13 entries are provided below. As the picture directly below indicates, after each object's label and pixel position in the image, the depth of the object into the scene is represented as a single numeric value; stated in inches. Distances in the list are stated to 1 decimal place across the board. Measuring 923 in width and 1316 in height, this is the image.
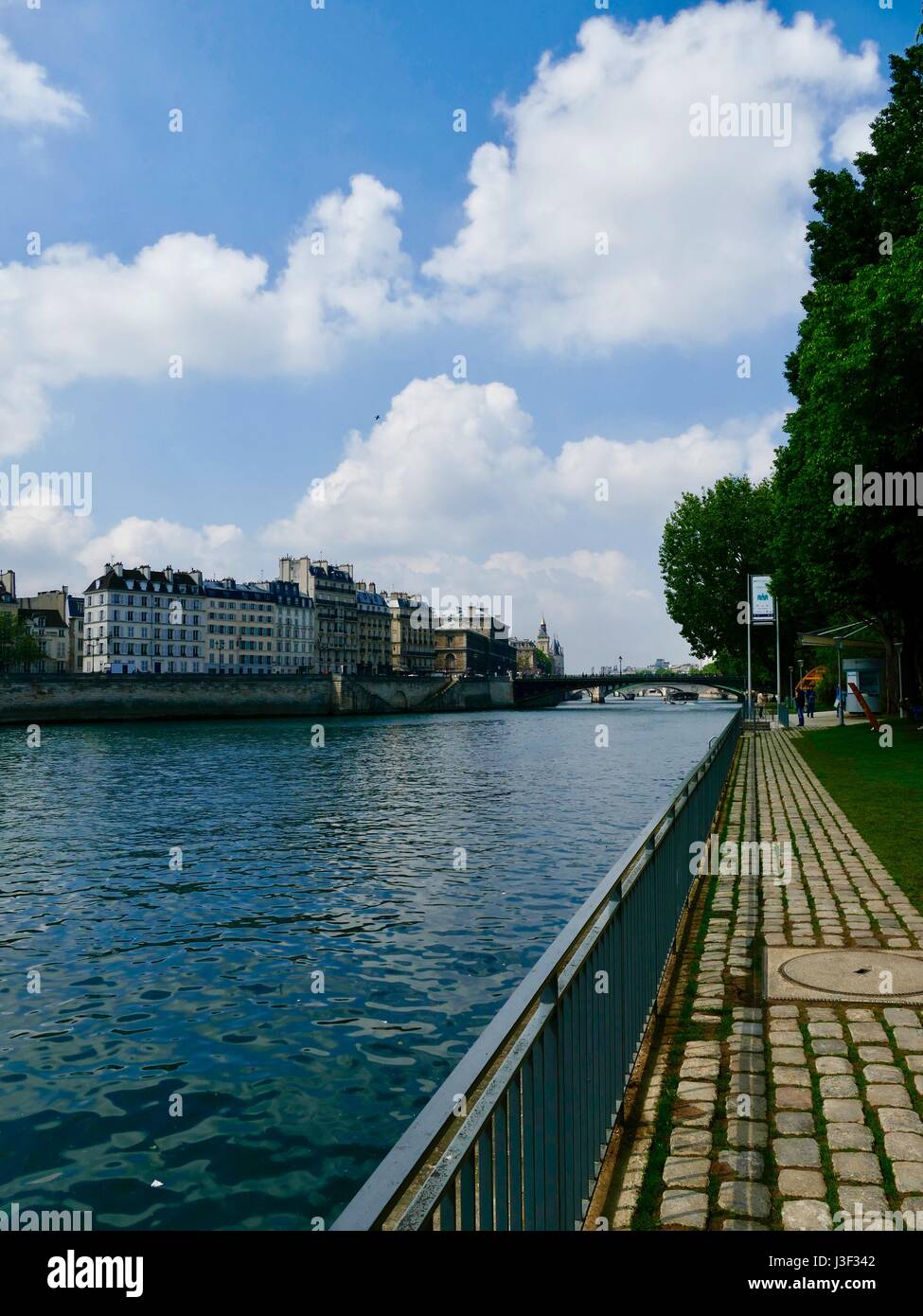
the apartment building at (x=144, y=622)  4955.7
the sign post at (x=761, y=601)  1627.7
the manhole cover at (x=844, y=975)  280.2
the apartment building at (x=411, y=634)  7145.7
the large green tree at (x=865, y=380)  821.9
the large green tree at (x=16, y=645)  4252.0
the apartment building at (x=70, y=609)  5413.4
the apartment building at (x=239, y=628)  5383.9
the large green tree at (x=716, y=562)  2861.7
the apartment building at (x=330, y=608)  6043.3
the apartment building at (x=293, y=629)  5733.3
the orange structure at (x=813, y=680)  2583.7
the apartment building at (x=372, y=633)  6510.8
